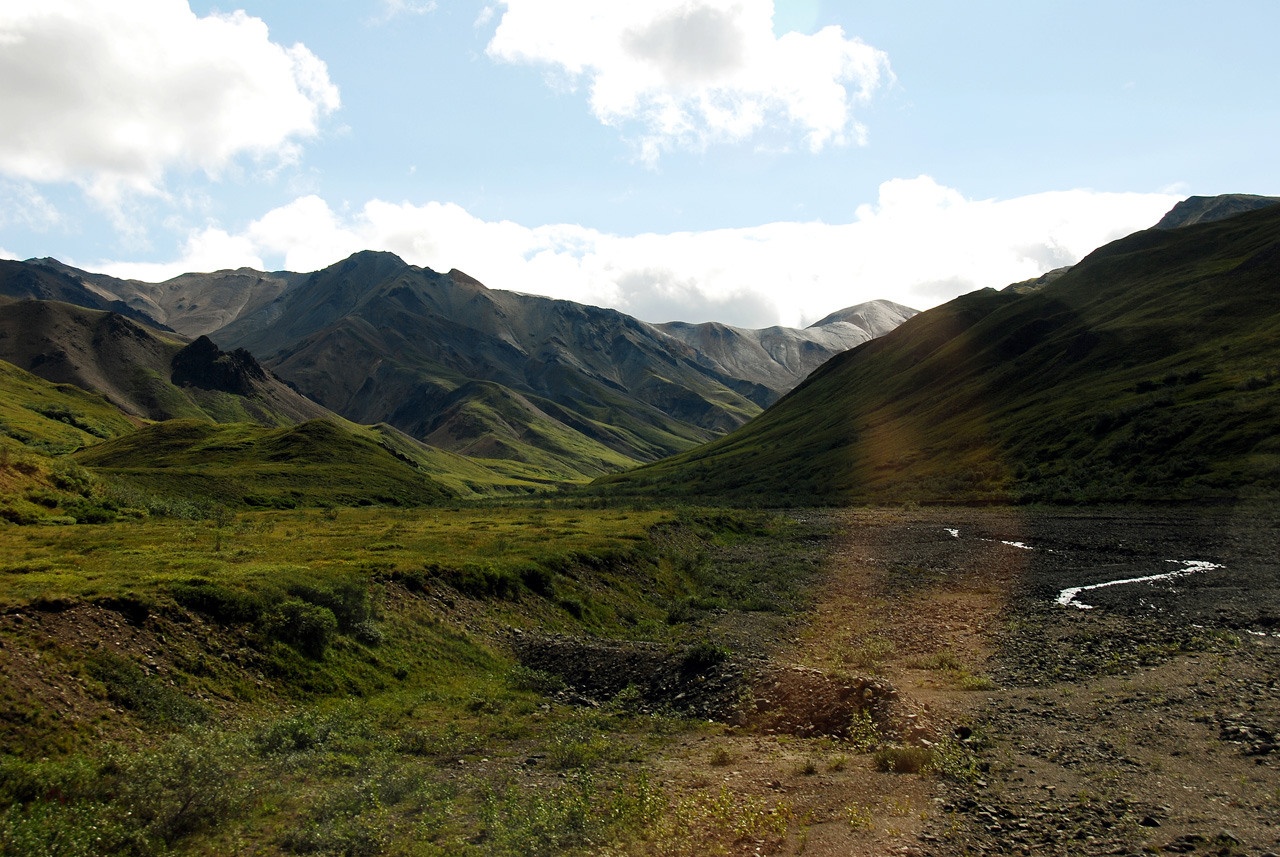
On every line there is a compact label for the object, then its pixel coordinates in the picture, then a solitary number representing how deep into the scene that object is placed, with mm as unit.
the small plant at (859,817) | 16078
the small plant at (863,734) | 21358
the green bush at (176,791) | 14539
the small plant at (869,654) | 32938
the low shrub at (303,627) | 27281
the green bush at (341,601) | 29953
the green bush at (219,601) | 26375
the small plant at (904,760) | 19422
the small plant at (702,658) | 29234
